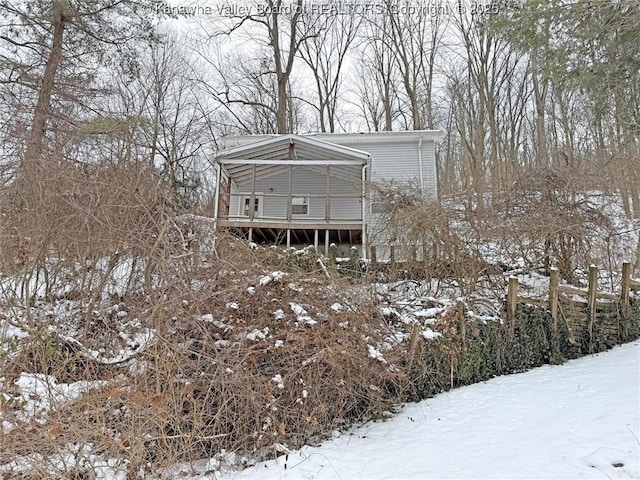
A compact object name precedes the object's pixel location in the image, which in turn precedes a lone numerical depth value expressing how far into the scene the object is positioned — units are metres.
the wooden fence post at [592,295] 7.57
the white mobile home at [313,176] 13.21
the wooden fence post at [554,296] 7.28
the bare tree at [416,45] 23.48
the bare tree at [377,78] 24.98
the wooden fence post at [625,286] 8.00
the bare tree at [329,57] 25.85
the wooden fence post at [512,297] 6.97
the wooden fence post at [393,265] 8.74
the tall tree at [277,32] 22.00
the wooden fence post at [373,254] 9.23
